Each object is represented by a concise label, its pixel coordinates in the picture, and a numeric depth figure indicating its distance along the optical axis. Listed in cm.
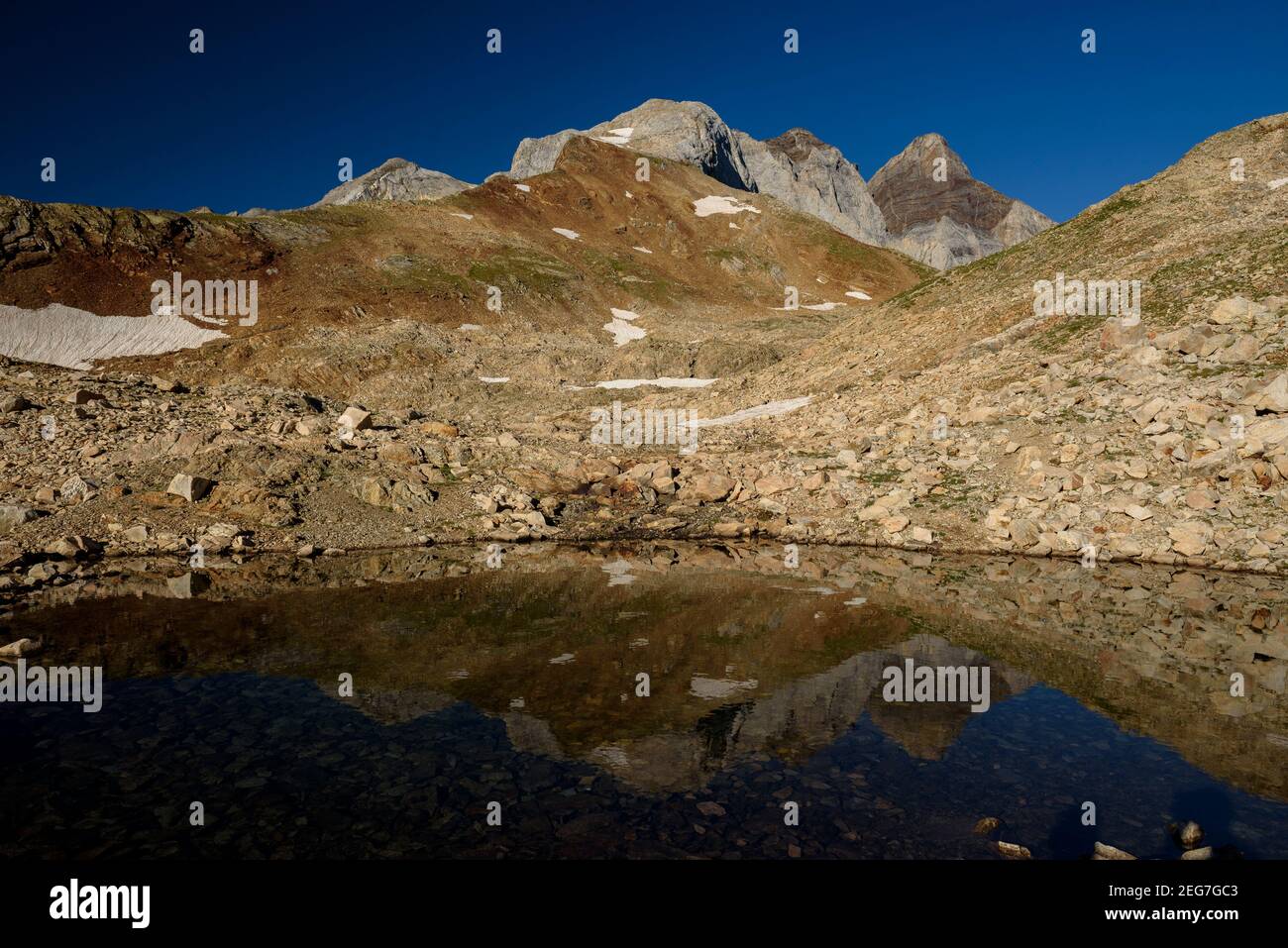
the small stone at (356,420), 2892
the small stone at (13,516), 2141
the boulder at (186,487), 2369
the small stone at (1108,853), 754
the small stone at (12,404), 2597
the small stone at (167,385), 3134
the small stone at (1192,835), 784
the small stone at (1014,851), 772
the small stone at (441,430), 3017
